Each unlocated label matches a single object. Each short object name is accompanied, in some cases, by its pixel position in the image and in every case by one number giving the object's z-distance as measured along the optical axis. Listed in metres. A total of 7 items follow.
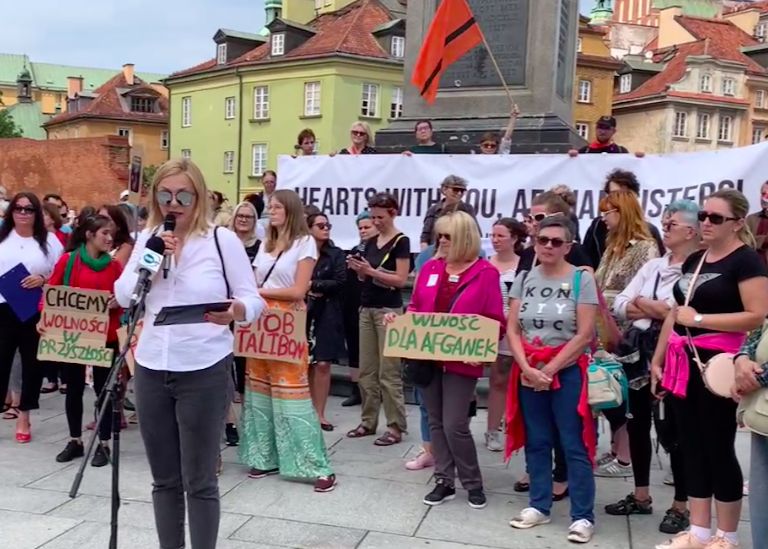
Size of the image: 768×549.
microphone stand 3.38
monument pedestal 8.96
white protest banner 7.12
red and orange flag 8.44
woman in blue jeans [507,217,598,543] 4.65
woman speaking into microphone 3.63
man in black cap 8.03
